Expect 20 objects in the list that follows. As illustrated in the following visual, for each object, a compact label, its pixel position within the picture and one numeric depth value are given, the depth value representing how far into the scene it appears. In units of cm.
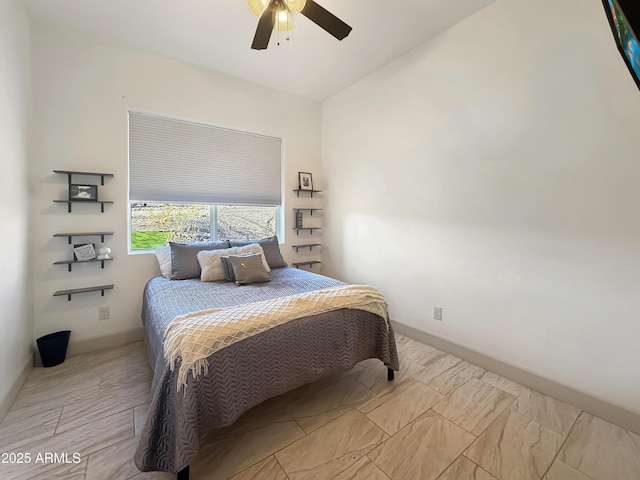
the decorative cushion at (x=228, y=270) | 257
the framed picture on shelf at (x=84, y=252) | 244
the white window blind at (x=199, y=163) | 279
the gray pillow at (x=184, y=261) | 261
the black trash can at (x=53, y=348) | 224
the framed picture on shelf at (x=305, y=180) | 378
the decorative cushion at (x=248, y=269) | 249
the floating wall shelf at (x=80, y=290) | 239
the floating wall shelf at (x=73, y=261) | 238
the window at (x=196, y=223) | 289
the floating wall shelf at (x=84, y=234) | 237
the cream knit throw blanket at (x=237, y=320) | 129
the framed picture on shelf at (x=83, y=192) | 242
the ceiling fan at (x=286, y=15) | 169
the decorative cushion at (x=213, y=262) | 257
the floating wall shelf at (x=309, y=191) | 379
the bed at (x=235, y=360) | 124
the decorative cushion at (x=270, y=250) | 309
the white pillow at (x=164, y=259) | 270
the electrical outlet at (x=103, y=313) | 260
